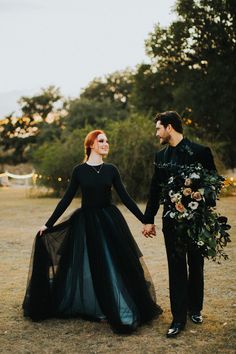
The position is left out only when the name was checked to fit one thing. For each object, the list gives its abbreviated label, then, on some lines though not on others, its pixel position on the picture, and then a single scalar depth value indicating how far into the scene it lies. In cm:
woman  498
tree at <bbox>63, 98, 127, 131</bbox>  4256
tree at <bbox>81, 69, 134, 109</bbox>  5396
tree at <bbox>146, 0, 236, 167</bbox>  2542
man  465
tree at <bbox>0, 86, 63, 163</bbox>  5544
